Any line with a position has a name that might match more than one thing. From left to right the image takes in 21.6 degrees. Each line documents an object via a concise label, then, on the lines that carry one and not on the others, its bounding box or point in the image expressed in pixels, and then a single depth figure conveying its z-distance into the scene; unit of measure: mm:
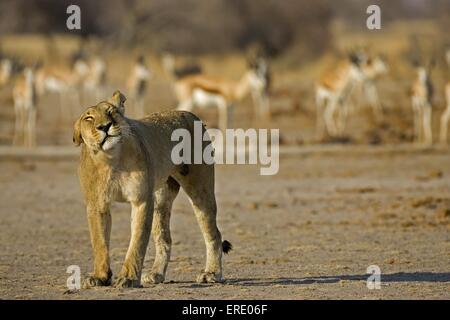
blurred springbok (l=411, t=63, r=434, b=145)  25188
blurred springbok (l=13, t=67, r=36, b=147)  25359
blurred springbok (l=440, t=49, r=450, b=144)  24891
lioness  7930
